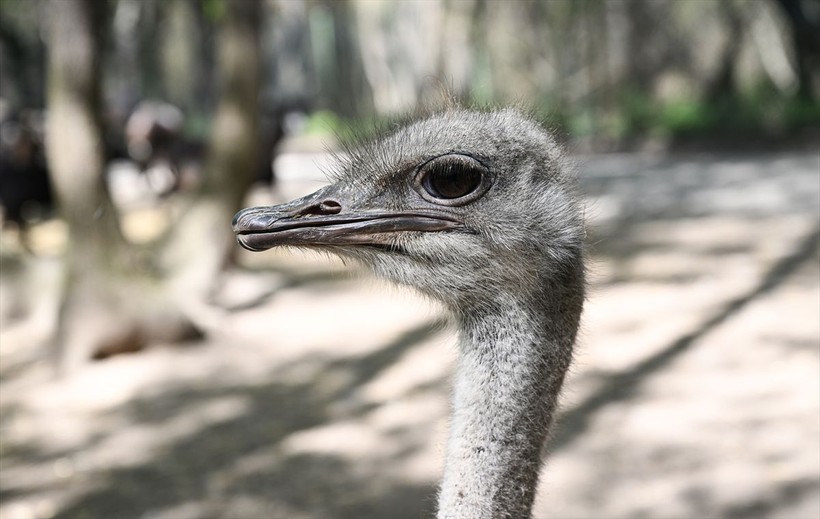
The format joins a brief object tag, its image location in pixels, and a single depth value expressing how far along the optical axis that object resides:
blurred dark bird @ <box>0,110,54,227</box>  9.34
